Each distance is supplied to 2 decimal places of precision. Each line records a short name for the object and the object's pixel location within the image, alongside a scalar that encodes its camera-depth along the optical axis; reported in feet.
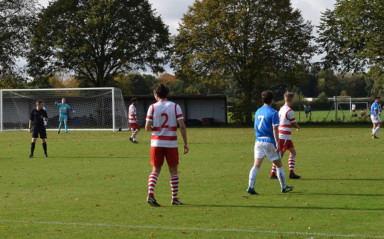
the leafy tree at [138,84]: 298.76
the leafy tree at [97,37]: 169.17
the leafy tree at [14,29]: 179.73
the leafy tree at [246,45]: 159.74
